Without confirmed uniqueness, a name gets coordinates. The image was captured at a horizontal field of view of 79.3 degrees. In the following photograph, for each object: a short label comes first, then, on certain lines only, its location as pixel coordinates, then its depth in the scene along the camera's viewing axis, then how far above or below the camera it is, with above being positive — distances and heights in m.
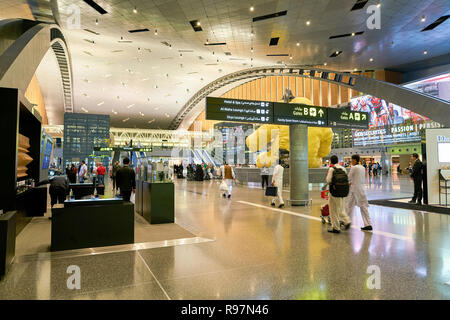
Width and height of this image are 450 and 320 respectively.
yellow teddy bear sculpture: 16.47 +1.52
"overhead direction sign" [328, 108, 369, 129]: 9.98 +1.77
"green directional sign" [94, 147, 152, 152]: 21.30 +1.44
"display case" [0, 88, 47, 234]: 4.84 +0.22
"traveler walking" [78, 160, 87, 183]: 12.93 -0.21
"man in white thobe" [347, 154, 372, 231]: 5.80 -0.57
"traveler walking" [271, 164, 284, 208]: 9.00 -0.42
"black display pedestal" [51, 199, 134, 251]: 4.38 -0.97
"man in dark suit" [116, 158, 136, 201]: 7.29 -0.35
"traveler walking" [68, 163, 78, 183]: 15.16 -0.47
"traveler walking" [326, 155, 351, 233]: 5.57 -0.61
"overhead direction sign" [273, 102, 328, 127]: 8.92 +1.75
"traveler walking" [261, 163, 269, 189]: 14.84 -0.50
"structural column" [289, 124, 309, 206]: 9.37 +0.05
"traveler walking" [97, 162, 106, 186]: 14.17 -0.34
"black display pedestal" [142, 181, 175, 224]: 6.54 -0.89
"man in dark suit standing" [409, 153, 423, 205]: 9.13 -0.39
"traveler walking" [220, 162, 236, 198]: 11.44 -0.40
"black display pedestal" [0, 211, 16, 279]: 3.29 -0.92
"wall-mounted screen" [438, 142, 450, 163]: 8.94 +0.41
